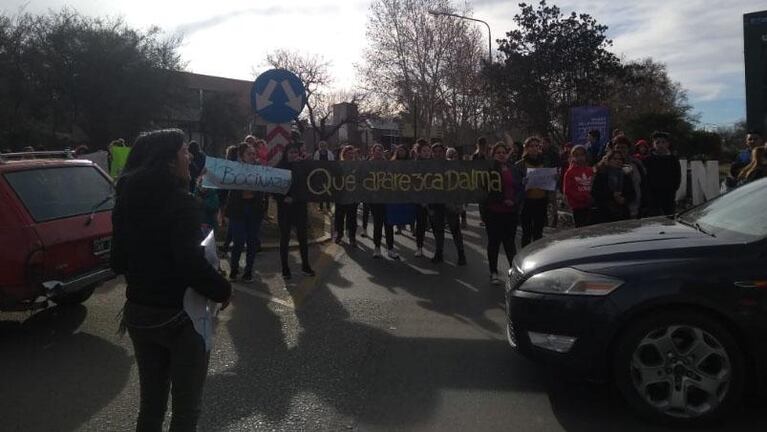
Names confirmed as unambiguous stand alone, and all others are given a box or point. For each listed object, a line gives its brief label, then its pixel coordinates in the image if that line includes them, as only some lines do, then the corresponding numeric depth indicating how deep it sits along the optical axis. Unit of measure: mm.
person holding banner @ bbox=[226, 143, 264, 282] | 8133
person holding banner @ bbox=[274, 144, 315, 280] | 8148
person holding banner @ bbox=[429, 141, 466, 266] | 9242
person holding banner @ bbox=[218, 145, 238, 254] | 9750
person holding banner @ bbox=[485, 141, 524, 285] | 7746
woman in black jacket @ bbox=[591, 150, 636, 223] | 7250
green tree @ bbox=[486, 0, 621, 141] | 20844
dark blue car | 3711
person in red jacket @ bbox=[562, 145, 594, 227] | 7559
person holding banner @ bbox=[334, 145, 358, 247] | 11344
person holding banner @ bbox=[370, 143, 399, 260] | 10023
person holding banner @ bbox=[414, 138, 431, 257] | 9923
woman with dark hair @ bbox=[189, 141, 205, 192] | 9723
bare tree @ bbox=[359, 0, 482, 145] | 34500
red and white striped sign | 8680
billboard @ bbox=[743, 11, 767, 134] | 10500
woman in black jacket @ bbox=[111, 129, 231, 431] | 2699
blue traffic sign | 8367
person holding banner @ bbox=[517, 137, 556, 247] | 7879
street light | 29959
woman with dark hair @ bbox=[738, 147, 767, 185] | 7613
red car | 5562
